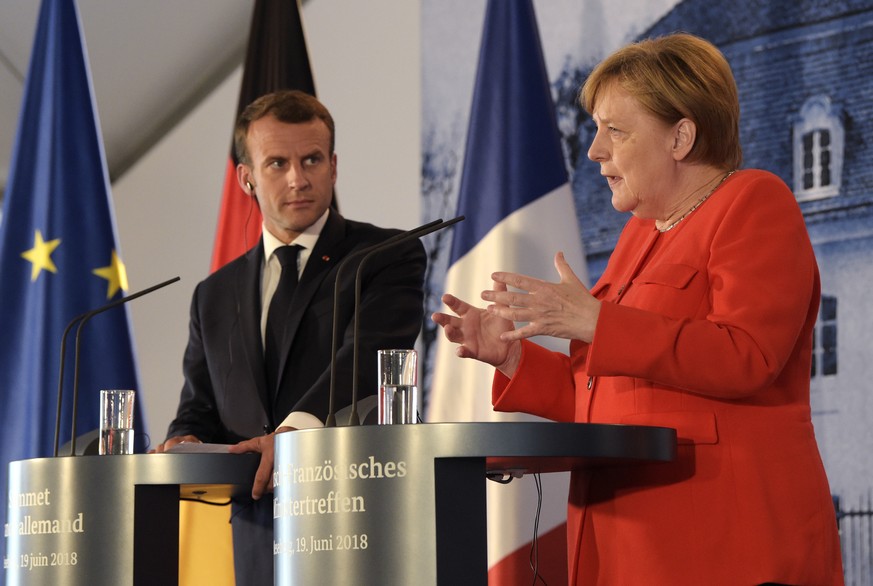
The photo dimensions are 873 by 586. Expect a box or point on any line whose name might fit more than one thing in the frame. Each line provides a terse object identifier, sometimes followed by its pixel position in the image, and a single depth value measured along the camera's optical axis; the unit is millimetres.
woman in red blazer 3580
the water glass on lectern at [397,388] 3689
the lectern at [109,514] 4234
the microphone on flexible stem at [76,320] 4727
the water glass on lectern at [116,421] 4750
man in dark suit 5305
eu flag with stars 8445
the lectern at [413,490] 3213
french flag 7207
